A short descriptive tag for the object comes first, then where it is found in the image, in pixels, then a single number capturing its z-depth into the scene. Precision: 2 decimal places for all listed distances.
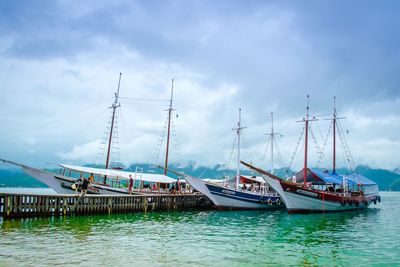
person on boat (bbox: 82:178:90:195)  34.22
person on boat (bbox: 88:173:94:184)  40.31
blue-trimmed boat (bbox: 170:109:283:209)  44.66
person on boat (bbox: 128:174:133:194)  43.30
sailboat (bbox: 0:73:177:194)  40.47
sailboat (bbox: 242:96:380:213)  40.84
